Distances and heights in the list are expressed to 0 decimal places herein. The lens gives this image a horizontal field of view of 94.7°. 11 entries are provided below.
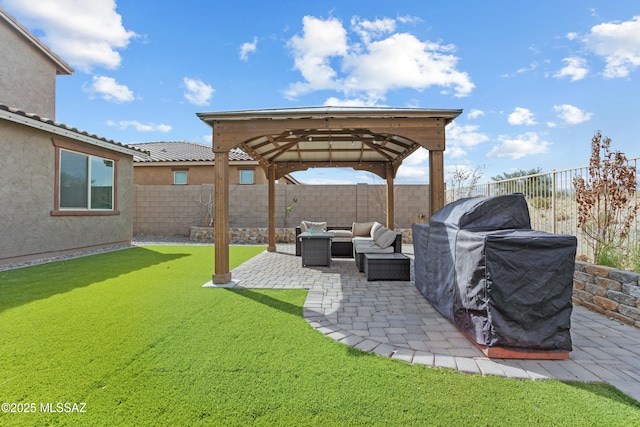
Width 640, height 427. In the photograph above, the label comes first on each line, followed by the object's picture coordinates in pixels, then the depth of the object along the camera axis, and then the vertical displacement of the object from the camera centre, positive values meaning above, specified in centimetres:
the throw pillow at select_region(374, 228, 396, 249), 619 -54
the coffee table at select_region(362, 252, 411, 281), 564 -105
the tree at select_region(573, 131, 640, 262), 409 +24
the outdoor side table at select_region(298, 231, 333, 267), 696 -90
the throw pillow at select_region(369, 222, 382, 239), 715 -35
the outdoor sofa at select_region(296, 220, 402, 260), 698 -65
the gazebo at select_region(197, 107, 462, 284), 484 +146
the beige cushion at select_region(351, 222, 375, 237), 838 -47
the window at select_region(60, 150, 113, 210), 791 +90
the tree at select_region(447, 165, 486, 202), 1259 +168
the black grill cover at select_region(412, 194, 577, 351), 262 -68
